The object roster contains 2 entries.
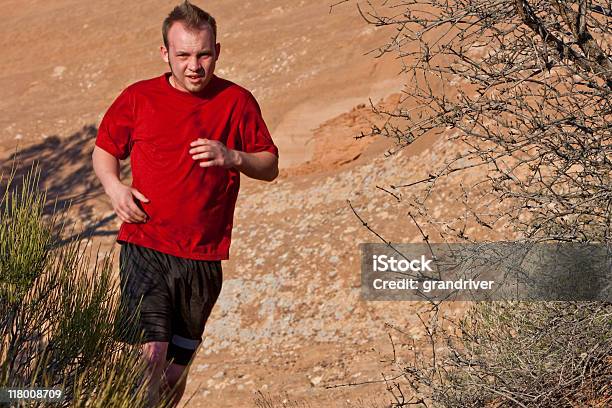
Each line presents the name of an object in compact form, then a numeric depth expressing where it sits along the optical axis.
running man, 8.57
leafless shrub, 9.48
